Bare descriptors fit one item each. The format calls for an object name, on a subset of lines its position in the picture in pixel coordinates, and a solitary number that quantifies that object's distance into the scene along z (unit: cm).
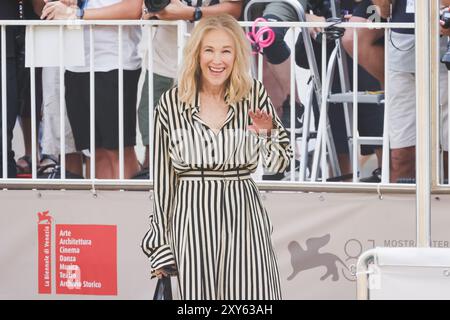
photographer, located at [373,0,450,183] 1367
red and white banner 1361
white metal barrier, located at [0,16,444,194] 1366
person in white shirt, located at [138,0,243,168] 1390
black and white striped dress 1276
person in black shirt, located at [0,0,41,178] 1454
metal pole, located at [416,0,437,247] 1077
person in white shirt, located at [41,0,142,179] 1441
